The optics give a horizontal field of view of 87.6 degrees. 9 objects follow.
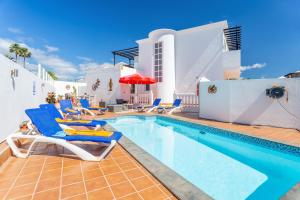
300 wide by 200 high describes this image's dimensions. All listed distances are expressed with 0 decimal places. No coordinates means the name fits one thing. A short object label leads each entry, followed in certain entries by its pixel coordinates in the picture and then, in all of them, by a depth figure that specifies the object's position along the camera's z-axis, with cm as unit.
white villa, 1253
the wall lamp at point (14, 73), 474
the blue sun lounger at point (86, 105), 1051
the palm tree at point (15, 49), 3680
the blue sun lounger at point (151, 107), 1144
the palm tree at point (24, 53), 3780
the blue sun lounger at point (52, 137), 341
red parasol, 1162
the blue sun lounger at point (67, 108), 825
